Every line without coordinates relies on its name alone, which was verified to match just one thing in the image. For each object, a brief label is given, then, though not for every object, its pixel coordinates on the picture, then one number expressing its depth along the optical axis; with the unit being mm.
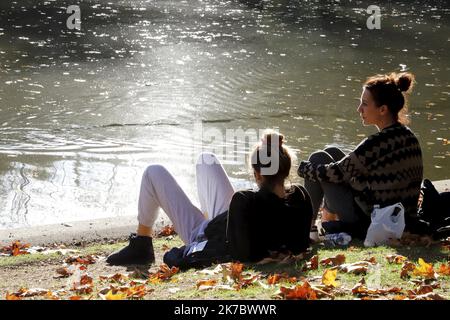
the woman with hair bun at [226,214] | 9734
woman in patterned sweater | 10914
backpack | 11414
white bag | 10727
